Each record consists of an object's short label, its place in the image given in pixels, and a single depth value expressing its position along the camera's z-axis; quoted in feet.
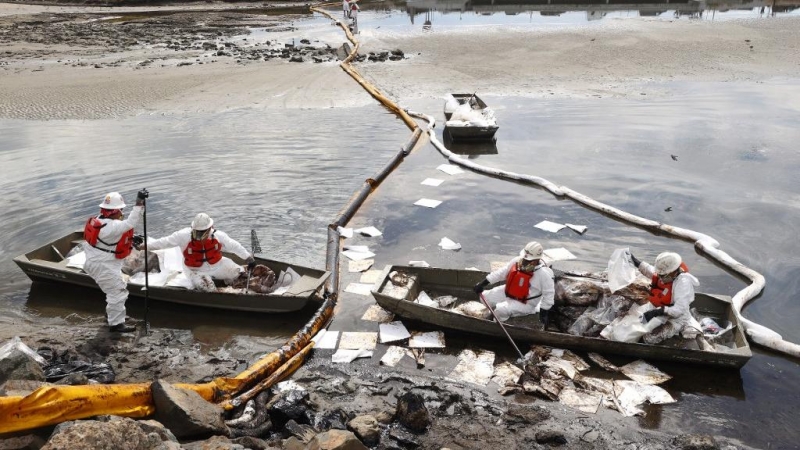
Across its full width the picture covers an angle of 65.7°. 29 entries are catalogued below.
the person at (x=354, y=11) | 123.95
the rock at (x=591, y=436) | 25.99
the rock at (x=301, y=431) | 24.67
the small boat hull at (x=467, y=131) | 61.98
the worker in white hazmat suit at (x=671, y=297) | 29.66
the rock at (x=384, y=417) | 26.53
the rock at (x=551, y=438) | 25.73
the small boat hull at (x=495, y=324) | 29.09
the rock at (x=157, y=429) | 21.36
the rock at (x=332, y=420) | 25.75
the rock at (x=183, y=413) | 23.76
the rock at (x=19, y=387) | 22.62
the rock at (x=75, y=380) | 26.84
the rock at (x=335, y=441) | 21.66
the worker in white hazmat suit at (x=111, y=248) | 32.53
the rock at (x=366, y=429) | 24.77
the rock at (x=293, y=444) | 23.35
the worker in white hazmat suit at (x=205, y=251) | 35.06
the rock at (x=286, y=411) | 26.13
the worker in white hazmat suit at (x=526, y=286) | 31.73
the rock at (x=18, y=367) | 25.34
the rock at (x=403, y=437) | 25.47
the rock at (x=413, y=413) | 26.23
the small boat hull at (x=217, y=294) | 33.99
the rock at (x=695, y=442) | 24.97
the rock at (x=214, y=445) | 21.80
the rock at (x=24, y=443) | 20.45
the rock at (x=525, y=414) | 27.09
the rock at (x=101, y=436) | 18.64
